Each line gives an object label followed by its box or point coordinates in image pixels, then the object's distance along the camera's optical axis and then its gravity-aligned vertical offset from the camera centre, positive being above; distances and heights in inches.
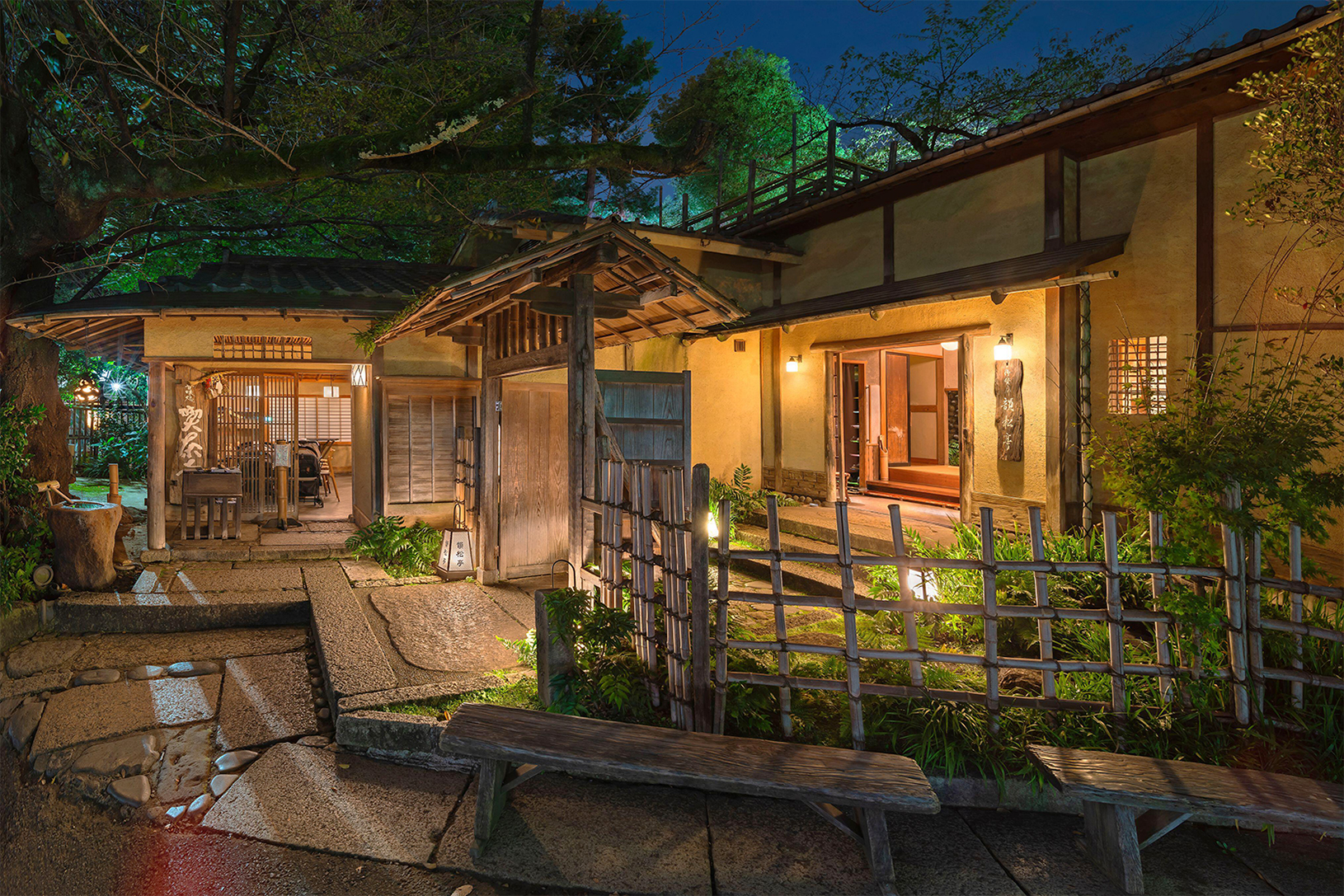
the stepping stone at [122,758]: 179.9 -86.7
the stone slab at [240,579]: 324.2 -69.0
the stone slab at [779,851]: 131.1 -86.6
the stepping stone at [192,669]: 245.6 -84.2
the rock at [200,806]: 159.9 -87.9
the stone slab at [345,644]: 205.3 -72.0
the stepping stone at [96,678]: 237.3 -84.0
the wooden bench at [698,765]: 128.2 -65.7
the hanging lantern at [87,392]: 645.9 +48.9
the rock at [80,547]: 307.0 -47.3
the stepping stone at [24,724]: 198.5 -86.0
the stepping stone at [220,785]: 167.9 -87.1
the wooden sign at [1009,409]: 333.7 +13.4
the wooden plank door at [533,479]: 323.0 -19.4
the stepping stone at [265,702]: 197.2 -85.0
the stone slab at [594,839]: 133.3 -86.1
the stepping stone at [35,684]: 228.2 -83.7
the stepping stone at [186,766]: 169.5 -87.1
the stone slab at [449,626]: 232.8 -74.3
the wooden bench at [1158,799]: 123.9 -69.2
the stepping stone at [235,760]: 179.6 -86.4
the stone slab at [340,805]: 147.3 -87.1
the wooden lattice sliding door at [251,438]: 471.2 +2.9
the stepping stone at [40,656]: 248.1 -82.2
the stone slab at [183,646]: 260.1 -83.4
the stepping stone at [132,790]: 165.9 -87.7
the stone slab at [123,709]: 199.9 -85.2
